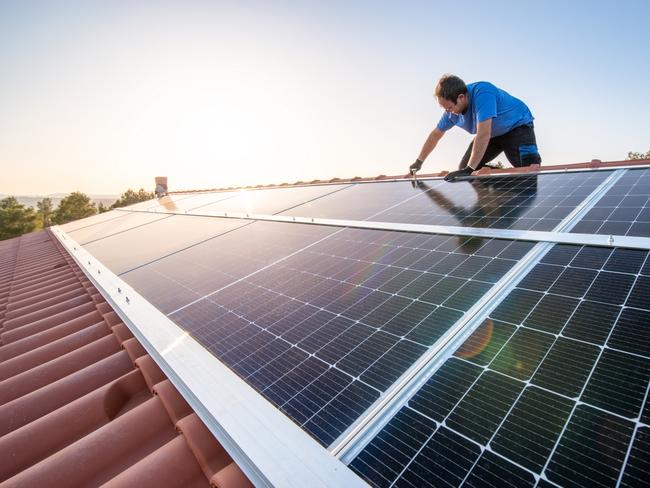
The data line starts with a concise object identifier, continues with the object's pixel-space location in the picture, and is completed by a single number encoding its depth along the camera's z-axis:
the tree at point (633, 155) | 68.62
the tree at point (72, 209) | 79.44
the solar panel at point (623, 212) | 3.55
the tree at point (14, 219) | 68.06
